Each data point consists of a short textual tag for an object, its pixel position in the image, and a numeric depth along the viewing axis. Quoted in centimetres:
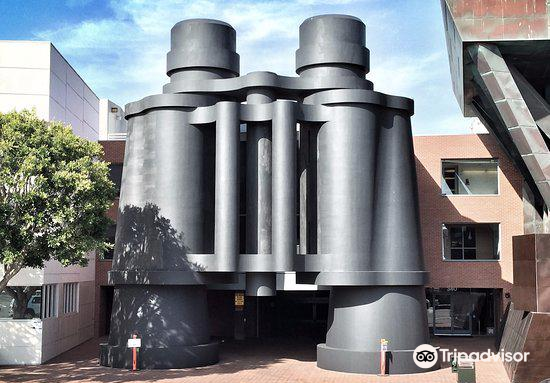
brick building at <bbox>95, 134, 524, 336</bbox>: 3900
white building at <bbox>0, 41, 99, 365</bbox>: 3058
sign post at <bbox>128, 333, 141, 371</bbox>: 2827
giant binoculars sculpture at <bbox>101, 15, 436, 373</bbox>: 2883
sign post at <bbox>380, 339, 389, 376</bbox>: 2755
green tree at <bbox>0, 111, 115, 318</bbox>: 2425
